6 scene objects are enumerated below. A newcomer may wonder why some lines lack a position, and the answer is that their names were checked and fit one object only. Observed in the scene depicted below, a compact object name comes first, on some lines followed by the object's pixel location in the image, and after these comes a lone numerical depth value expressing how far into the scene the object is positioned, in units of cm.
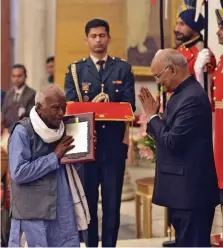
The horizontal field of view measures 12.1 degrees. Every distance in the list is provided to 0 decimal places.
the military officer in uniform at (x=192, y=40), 836
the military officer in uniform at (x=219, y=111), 806
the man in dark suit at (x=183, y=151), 623
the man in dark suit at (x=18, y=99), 1140
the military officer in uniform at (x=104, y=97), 780
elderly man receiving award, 609
